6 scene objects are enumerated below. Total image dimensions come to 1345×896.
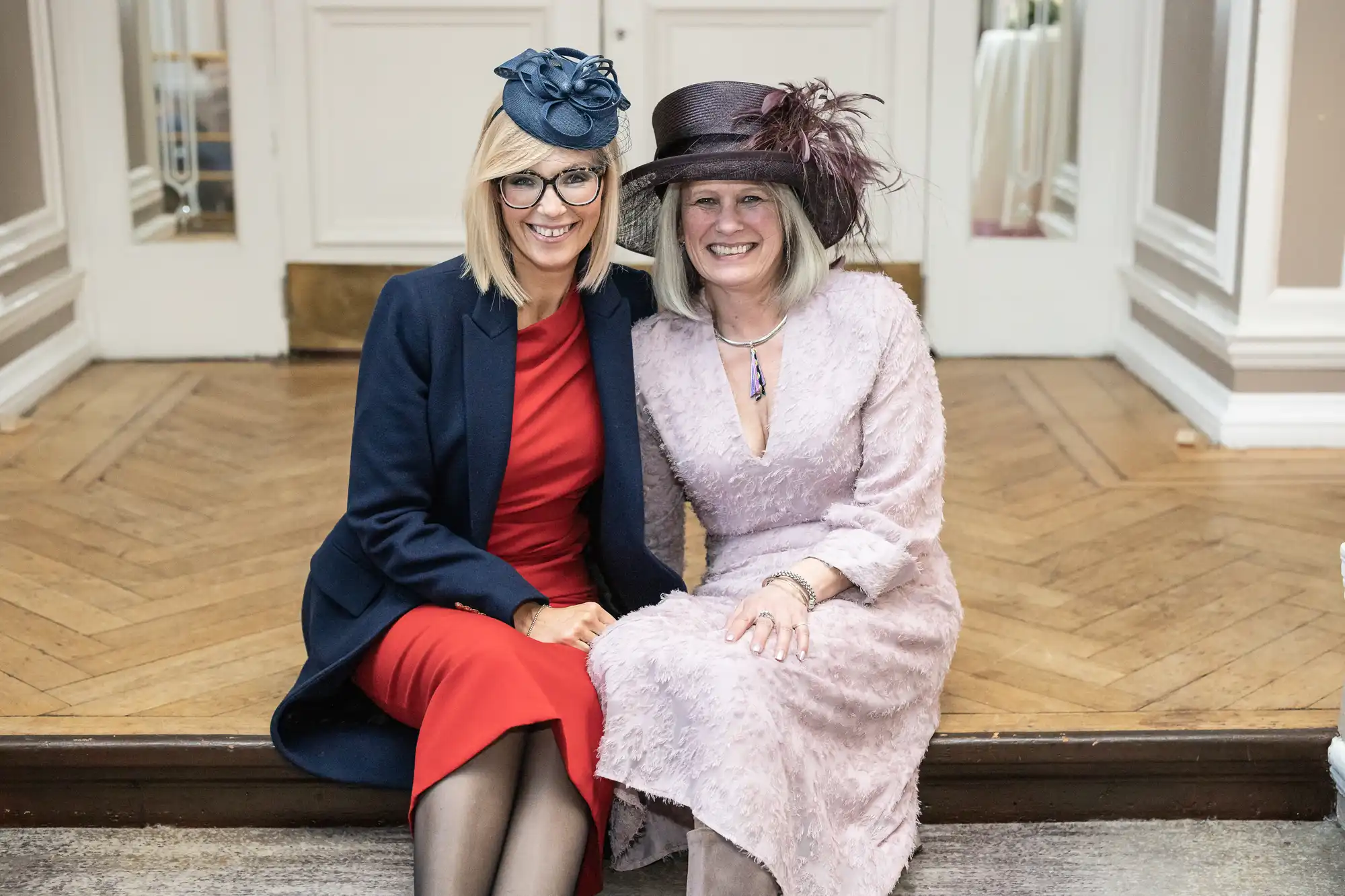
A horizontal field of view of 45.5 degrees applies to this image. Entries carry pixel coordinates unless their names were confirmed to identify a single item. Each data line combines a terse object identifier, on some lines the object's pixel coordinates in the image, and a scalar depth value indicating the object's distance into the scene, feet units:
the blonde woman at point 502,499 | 6.21
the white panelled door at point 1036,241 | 14.19
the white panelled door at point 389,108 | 14.21
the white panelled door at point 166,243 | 14.14
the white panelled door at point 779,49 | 14.15
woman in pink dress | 6.19
